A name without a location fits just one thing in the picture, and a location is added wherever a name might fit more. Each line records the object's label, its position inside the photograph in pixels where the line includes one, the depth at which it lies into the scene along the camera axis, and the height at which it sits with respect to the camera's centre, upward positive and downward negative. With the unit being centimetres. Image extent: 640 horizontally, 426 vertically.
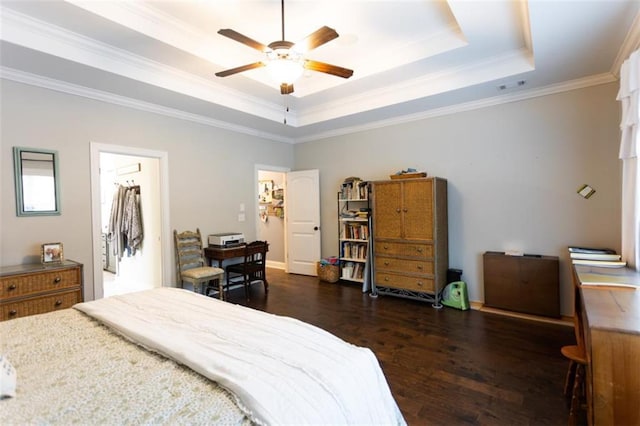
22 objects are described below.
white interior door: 584 -30
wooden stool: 182 -108
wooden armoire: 405 -47
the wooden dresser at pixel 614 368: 130 -72
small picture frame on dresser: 304 -44
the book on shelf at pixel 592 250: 318 -53
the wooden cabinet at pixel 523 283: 355 -98
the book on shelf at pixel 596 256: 279 -53
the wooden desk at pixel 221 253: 438 -67
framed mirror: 303 +28
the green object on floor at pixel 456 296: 403 -123
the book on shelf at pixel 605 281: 191 -53
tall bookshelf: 506 -41
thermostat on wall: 351 +10
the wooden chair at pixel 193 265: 407 -82
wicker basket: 535 -119
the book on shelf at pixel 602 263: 248 -53
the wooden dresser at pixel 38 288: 261 -70
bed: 96 -63
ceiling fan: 216 +113
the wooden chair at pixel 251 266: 458 -91
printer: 447 -49
